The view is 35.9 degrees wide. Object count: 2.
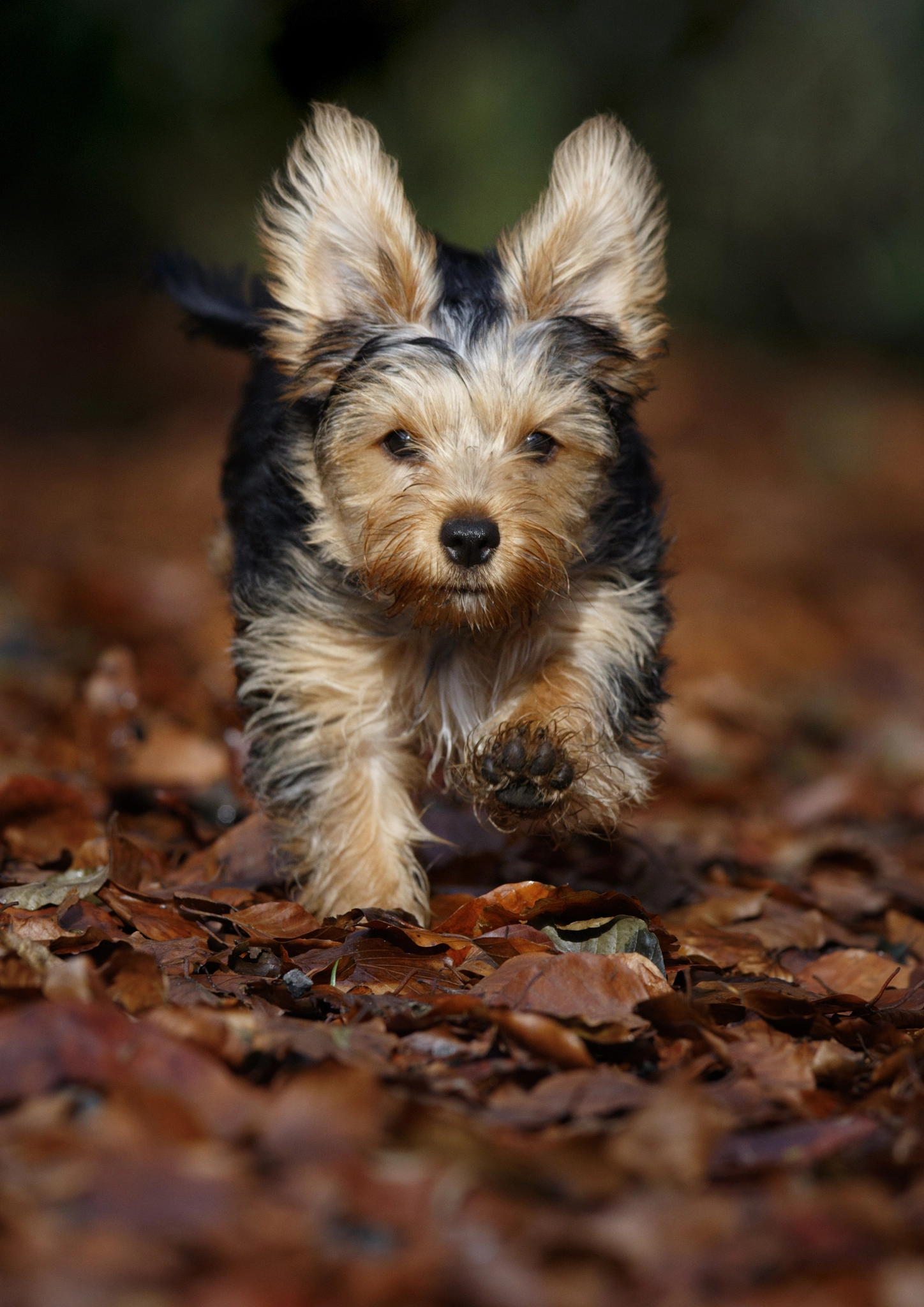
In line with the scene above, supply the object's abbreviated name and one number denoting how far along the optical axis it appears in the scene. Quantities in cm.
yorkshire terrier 443
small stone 377
